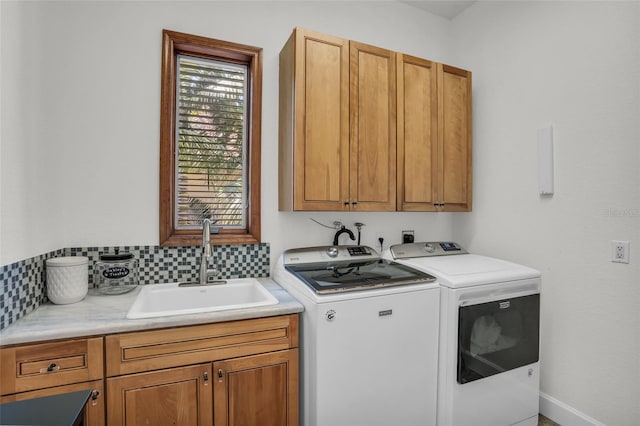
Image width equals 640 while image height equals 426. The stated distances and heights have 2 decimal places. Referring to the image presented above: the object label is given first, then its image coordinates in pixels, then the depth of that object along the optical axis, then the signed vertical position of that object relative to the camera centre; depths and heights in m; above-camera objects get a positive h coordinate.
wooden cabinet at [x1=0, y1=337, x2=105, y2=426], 1.21 -0.62
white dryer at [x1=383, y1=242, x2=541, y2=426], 1.79 -0.75
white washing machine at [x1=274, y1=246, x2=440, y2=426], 1.55 -0.68
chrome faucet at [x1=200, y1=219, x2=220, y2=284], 1.87 -0.25
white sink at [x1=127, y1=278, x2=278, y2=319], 1.78 -0.49
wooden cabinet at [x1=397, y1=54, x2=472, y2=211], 2.27 +0.55
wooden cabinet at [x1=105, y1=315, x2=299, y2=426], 1.35 -0.73
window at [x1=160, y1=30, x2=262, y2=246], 2.07 +0.47
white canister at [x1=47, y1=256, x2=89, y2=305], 1.55 -0.34
